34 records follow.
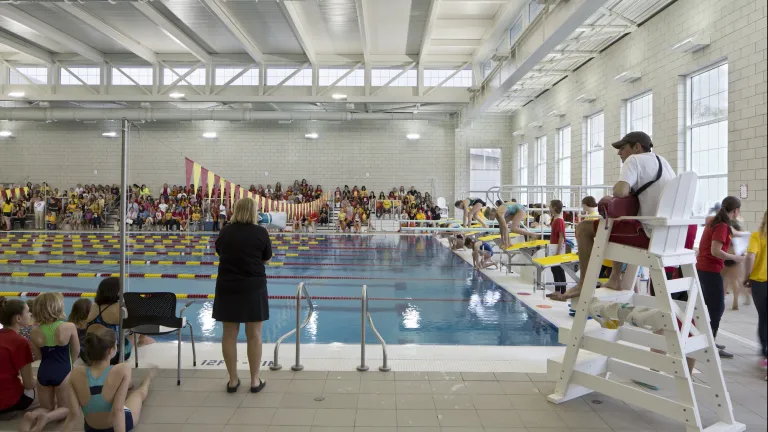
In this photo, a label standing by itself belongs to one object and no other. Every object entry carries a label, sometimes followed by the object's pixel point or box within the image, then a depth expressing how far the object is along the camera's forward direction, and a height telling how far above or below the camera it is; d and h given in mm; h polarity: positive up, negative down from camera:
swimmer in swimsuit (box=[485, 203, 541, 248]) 8609 -44
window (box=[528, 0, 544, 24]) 10641 +4250
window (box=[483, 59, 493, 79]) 15891 +4570
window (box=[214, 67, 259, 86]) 19375 +5081
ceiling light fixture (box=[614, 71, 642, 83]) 12141 +3249
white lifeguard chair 2699 -710
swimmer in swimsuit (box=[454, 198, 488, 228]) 11672 +116
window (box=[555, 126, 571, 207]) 17188 +1861
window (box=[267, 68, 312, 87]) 19125 +4990
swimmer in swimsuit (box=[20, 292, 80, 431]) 2969 -799
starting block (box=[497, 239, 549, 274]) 7711 -488
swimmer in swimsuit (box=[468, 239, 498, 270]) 9875 -747
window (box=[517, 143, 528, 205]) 21872 +2063
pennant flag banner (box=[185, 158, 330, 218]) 18741 +298
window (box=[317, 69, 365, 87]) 19031 +5039
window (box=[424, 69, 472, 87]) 18922 +4931
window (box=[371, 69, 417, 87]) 19172 +5015
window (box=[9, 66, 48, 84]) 19155 +5047
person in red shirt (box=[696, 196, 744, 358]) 3945 -315
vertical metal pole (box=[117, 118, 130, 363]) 3396 -1
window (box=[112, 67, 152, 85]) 19531 +5128
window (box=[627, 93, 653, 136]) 12117 +2435
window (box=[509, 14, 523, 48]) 12469 +4506
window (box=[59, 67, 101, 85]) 19672 +5237
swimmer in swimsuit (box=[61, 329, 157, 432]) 2689 -912
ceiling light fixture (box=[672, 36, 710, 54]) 9493 +3148
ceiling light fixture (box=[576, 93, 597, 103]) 14797 +3354
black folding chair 3869 -731
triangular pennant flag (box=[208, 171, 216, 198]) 7828 +531
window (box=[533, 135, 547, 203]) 19719 +2002
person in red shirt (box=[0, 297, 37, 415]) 2953 -850
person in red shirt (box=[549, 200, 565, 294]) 6901 -181
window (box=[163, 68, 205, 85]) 19281 +5107
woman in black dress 3467 -511
